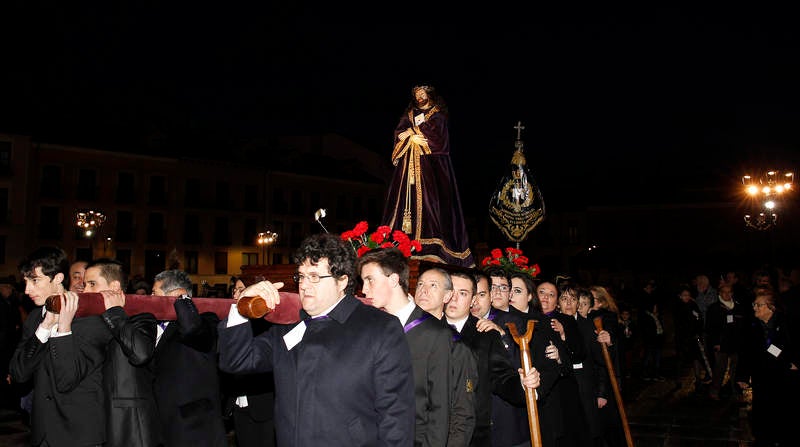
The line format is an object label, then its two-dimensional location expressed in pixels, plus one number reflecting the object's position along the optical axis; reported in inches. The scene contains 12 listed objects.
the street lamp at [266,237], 1551.4
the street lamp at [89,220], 1139.3
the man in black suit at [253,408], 235.1
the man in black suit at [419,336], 157.4
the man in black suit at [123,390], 191.0
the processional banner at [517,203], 397.7
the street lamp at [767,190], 781.3
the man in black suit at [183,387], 205.9
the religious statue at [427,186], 376.5
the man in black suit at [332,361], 127.4
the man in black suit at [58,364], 176.4
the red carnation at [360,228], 273.7
